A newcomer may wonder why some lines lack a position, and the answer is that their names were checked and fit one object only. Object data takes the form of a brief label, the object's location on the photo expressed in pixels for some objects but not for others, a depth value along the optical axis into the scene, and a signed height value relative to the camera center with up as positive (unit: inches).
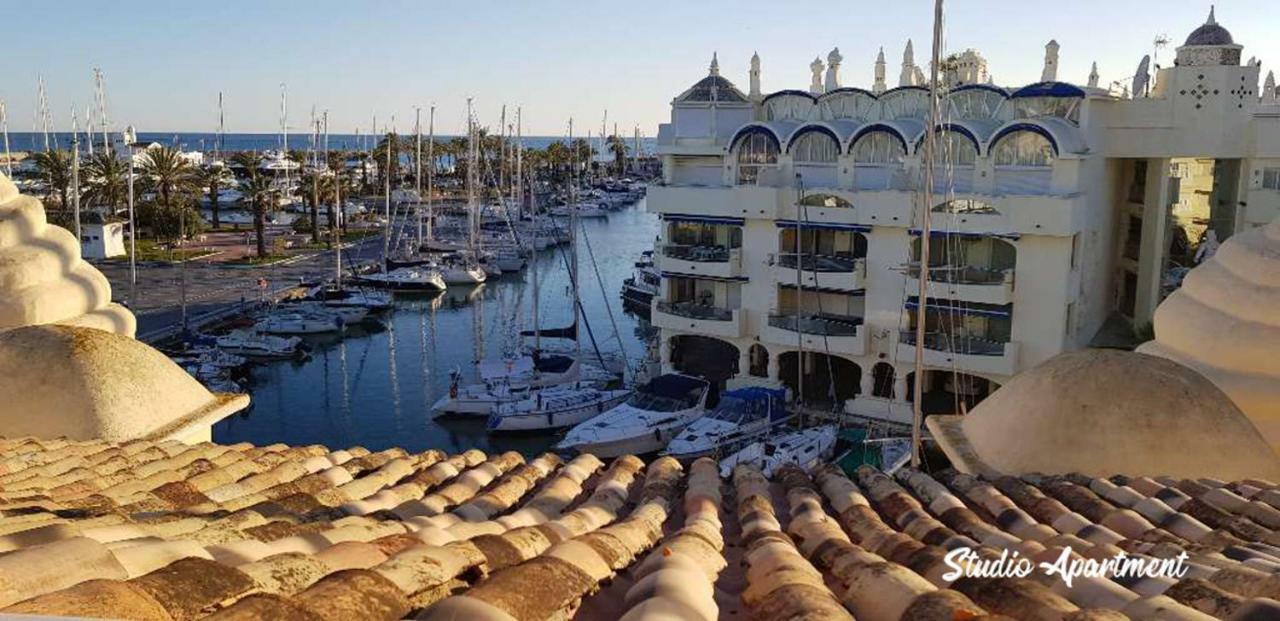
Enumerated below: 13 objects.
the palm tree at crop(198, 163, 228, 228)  2568.9 -53.0
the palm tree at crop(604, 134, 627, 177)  5559.5 +66.8
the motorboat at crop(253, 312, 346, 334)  1731.1 -269.2
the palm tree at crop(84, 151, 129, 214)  2292.1 -55.3
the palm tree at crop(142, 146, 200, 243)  2249.0 -58.9
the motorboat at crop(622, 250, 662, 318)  2138.3 -247.3
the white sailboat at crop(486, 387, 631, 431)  1279.5 -294.2
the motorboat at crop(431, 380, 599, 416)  1326.3 -290.4
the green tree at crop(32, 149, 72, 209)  2298.2 -31.1
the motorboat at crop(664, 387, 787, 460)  1082.1 -268.5
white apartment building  1101.1 -47.0
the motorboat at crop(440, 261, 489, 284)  2289.6 -239.5
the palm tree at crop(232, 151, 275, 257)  2240.4 -70.7
